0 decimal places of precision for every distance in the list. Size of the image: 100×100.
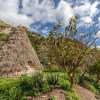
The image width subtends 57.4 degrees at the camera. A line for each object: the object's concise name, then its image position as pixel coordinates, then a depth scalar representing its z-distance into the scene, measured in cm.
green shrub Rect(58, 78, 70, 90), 745
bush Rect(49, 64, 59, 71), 1182
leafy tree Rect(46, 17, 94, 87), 714
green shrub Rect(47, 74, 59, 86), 750
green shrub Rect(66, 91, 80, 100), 691
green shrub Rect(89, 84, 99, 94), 874
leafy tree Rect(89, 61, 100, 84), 1009
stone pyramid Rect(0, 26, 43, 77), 826
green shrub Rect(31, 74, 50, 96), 693
